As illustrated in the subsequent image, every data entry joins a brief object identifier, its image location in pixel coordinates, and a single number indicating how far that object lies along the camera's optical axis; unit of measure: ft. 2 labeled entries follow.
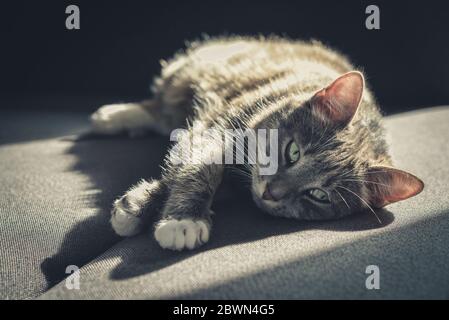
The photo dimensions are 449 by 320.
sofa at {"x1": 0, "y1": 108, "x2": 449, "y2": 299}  1.87
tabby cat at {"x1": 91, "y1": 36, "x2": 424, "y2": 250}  2.16
